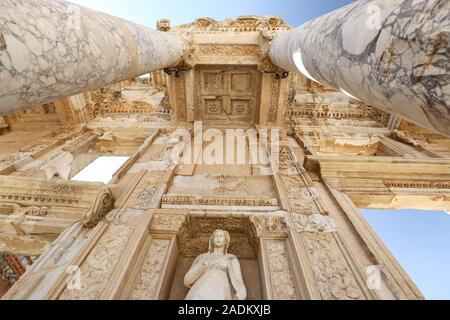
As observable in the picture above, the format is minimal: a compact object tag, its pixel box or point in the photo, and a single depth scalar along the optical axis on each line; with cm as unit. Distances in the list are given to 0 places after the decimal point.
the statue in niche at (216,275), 239
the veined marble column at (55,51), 144
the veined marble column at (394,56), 110
